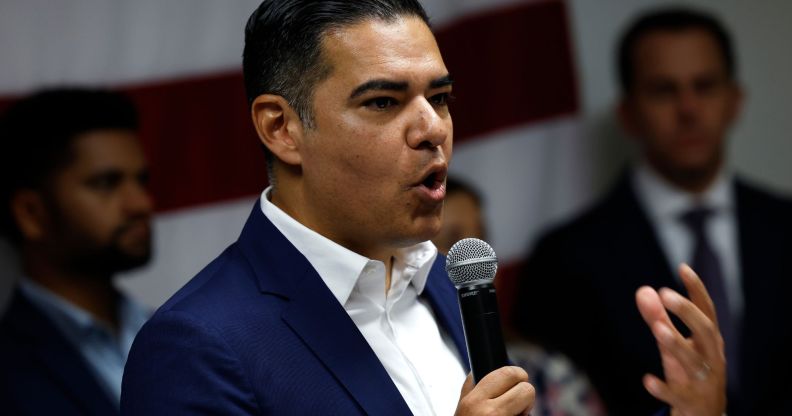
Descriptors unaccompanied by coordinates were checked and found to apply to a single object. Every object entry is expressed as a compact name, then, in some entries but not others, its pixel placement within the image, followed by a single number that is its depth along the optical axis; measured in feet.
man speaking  9.29
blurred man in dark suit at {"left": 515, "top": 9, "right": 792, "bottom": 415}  19.98
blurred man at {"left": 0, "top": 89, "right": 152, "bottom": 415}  16.55
